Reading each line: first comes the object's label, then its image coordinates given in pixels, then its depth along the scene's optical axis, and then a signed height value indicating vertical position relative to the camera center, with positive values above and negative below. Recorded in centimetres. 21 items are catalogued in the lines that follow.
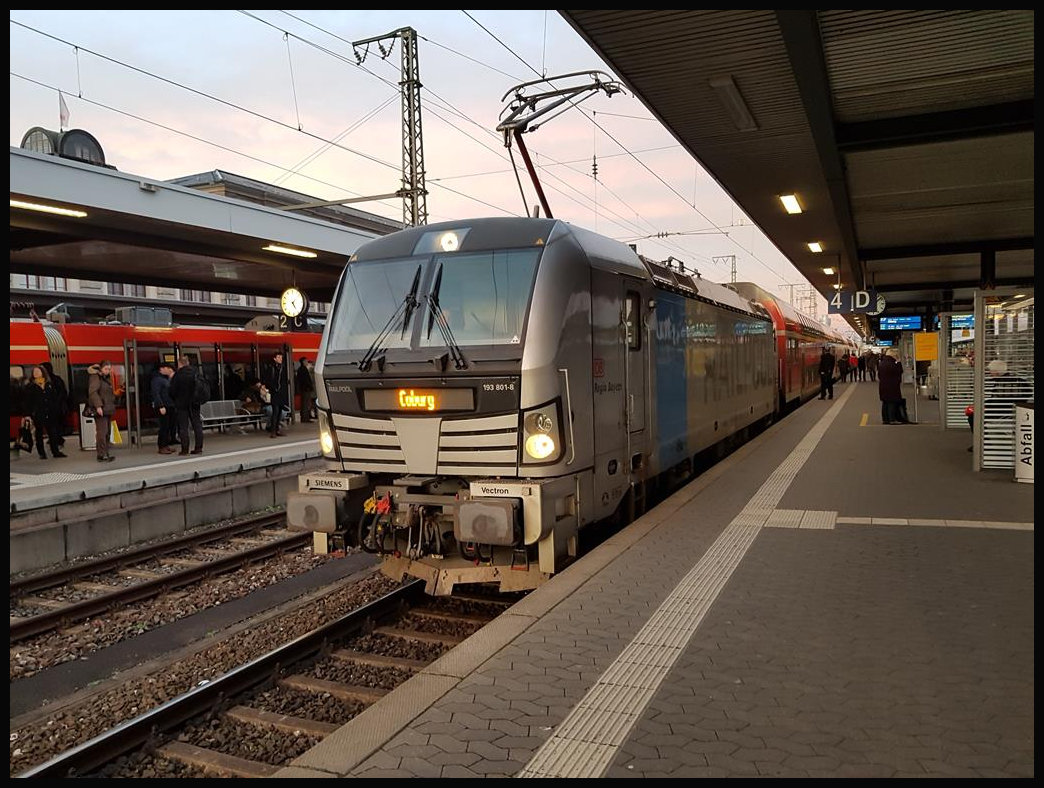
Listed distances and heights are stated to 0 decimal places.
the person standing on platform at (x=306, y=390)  2248 -45
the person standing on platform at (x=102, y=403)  1364 -40
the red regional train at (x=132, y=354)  1627 +55
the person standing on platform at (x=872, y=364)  4809 -23
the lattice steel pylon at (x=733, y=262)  4697 +638
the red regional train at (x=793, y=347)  2052 +45
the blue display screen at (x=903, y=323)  3559 +162
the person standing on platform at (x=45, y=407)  1402 -48
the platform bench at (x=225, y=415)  1789 -90
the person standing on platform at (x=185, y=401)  1382 -42
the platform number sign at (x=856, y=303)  2130 +157
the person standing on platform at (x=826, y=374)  2779 -45
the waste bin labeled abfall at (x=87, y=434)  1602 -110
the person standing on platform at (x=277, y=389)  1839 -33
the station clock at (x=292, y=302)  1814 +164
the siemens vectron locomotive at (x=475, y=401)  598 -24
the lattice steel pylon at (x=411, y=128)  1822 +557
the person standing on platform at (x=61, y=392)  1491 -23
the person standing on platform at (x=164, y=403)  1499 -47
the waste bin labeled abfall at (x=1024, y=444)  1004 -110
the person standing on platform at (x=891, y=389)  1695 -64
